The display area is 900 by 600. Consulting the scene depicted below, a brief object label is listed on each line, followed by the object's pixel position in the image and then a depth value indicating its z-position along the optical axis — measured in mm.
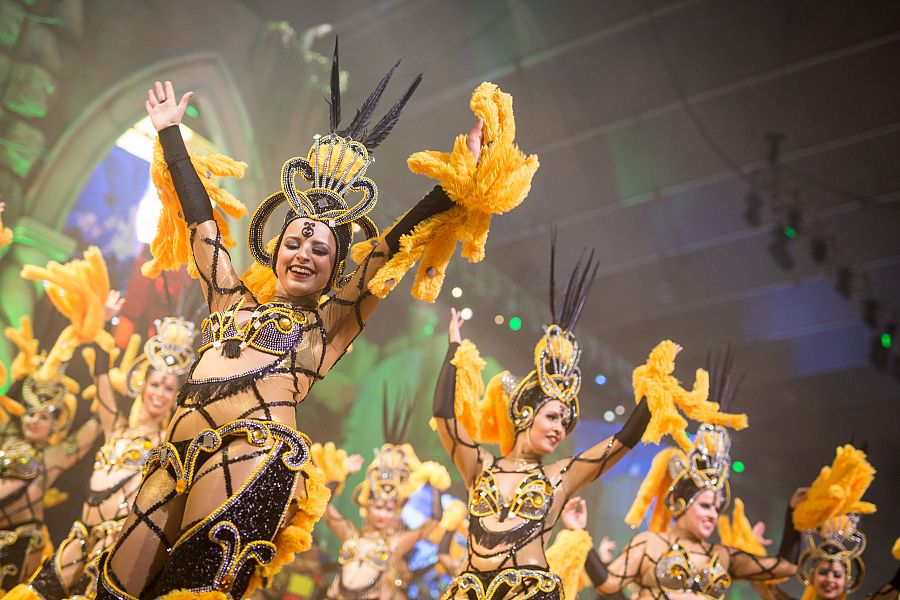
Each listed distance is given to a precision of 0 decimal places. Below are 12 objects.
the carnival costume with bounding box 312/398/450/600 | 5406
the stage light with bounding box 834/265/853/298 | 8898
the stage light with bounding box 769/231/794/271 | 8508
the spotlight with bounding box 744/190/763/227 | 8000
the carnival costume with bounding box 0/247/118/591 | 4191
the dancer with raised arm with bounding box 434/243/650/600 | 3344
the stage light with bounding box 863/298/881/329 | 9234
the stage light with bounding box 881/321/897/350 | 9453
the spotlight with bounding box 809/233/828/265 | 8461
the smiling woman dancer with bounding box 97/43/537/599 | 2098
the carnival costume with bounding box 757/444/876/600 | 4977
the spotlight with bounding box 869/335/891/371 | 9766
